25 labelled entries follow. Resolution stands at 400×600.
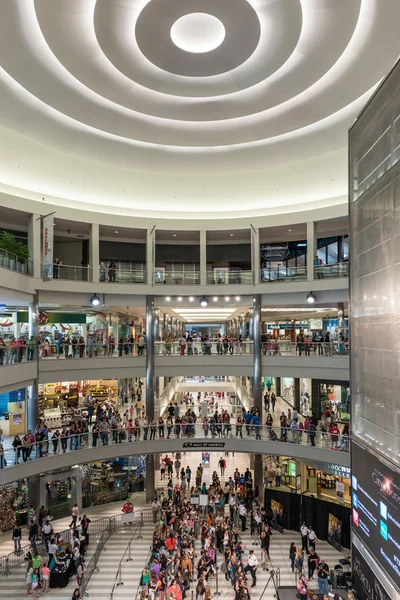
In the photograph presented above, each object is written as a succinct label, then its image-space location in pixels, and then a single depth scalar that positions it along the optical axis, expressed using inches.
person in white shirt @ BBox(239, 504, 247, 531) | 677.9
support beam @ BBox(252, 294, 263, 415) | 786.2
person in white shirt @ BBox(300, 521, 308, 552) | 632.4
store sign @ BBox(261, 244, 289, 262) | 919.7
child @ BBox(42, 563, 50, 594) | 520.4
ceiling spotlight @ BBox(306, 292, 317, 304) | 756.6
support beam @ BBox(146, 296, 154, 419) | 792.3
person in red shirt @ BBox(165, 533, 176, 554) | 578.9
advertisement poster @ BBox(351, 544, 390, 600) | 326.0
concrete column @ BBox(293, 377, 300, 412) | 1026.1
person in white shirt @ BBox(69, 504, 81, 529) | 639.1
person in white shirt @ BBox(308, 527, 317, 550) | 618.0
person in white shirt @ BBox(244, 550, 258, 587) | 546.6
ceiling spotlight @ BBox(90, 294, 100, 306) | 770.8
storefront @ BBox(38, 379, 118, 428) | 812.5
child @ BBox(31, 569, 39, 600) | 502.0
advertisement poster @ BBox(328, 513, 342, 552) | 658.2
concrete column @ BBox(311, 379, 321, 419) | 931.5
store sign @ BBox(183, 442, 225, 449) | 735.1
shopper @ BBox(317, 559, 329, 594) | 512.4
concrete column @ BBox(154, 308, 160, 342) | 821.9
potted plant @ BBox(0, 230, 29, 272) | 598.9
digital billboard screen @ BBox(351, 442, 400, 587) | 288.7
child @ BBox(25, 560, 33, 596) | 512.1
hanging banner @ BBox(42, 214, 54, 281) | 667.4
